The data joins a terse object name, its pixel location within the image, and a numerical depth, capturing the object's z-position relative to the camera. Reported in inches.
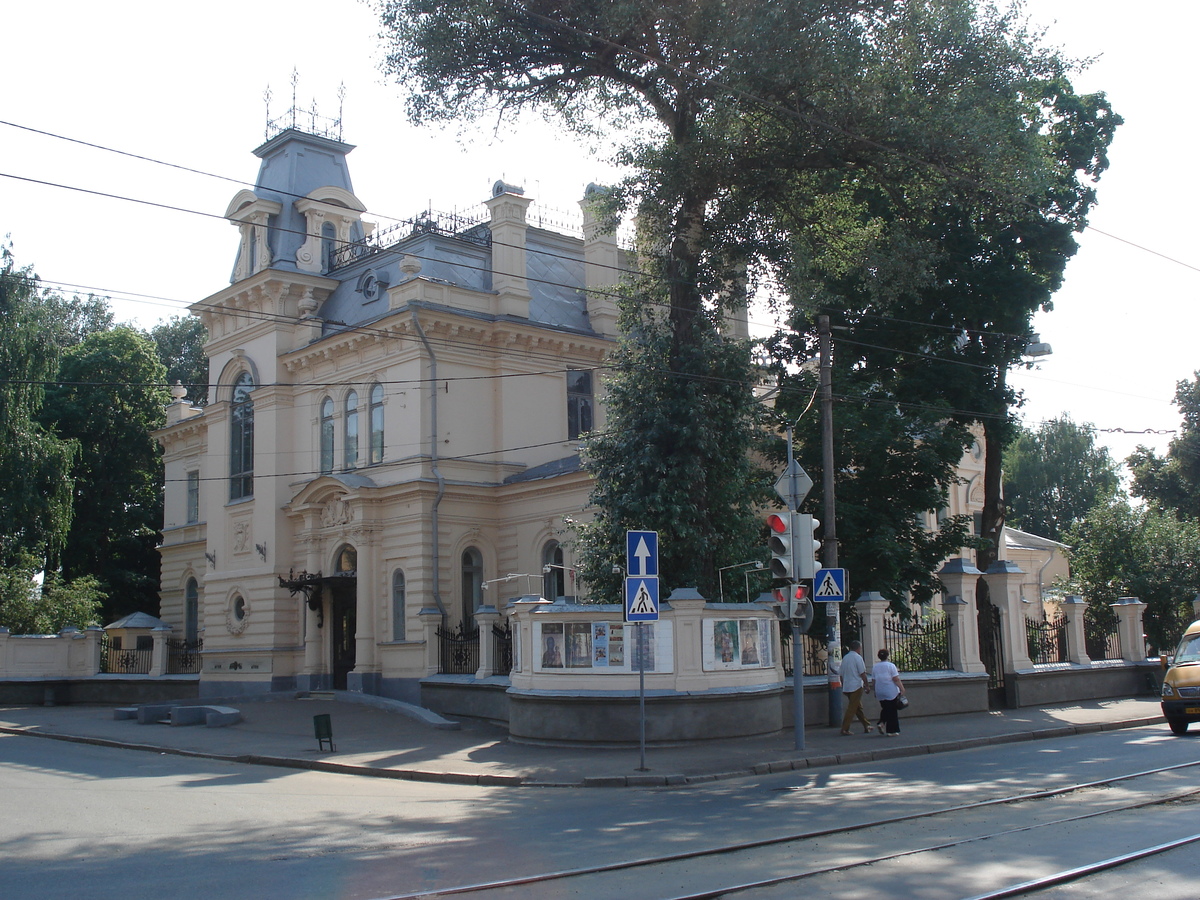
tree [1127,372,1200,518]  1763.0
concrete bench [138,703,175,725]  915.4
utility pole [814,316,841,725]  703.1
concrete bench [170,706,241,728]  878.4
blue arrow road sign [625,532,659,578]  560.4
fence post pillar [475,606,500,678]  829.2
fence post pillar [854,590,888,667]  778.2
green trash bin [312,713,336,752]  669.3
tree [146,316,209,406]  2075.5
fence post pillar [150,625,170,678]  1210.0
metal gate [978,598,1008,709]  867.4
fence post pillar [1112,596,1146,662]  1010.7
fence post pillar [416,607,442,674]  931.3
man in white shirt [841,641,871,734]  677.9
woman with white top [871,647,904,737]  674.2
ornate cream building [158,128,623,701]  1037.8
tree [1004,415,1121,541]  2477.9
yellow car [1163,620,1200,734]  658.2
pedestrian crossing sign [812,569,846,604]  680.4
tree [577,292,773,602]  756.6
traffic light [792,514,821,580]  611.5
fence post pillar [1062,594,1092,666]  944.3
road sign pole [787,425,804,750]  595.2
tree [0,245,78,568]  1307.8
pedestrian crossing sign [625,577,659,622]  556.7
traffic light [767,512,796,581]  595.2
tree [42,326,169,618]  1696.6
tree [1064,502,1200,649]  1133.1
